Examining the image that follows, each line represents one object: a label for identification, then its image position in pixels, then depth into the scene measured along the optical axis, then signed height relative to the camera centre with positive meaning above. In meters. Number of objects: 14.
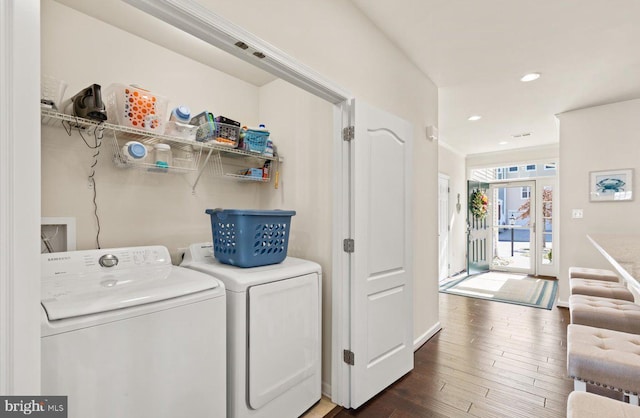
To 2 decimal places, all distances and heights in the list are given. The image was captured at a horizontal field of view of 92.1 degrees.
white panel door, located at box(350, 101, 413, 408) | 1.99 -0.32
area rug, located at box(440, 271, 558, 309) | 4.48 -1.34
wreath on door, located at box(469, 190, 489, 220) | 6.69 +0.07
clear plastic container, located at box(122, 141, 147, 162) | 1.79 +0.32
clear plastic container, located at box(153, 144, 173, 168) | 1.96 +0.34
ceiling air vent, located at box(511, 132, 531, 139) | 5.05 +1.21
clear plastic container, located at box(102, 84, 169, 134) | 1.72 +0.57
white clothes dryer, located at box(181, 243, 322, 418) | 1.57 -0.71
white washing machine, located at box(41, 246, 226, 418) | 1.02 -0.50
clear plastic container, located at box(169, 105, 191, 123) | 1.95 +0.59
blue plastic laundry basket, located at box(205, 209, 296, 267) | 1.80 -0.18
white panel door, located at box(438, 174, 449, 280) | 5.76 -0.37
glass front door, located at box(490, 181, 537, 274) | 6.27 -0.41
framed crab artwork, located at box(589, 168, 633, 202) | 3.67 +0.27
